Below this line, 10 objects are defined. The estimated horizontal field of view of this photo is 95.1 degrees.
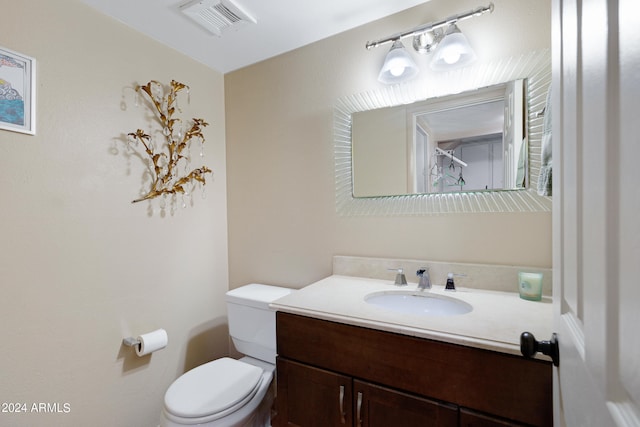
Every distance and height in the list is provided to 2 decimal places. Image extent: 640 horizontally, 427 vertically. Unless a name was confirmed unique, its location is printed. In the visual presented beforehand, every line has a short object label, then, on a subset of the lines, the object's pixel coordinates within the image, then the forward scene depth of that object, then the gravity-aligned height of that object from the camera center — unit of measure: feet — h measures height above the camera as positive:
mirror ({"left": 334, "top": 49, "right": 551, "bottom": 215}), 4.00 +1.00
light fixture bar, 4.08 +2.75
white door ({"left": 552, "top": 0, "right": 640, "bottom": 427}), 0.99 +0.00
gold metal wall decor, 5.36 +1.29
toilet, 3.98 -2.65
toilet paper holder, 4.99 -2.22
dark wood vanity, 2.61 -1.77
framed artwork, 3.80 +1.62
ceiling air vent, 4.62 +3.27
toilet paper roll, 4.94 -2.24
